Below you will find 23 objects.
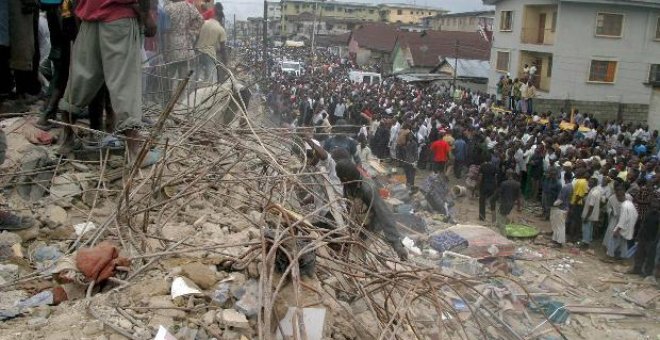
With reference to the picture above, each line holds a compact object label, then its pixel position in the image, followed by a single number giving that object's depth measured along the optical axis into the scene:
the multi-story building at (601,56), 22.45
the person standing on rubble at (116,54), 3.68
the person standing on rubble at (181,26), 7.40
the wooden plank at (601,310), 7.43
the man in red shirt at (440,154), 12.91
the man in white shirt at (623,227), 9.06
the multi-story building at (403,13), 75.19
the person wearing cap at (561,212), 10.13
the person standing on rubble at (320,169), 3.53
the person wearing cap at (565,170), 10.57
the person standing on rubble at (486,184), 11.23
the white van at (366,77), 29.04
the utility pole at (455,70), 25.82
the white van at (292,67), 29.38
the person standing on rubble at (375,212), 5.14
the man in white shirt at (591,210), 9.73
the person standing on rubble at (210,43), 7.43
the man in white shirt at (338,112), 17.30
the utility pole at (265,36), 19.20
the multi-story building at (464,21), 49.66
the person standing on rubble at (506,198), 10.73
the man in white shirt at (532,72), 21.90
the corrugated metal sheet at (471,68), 28.41
